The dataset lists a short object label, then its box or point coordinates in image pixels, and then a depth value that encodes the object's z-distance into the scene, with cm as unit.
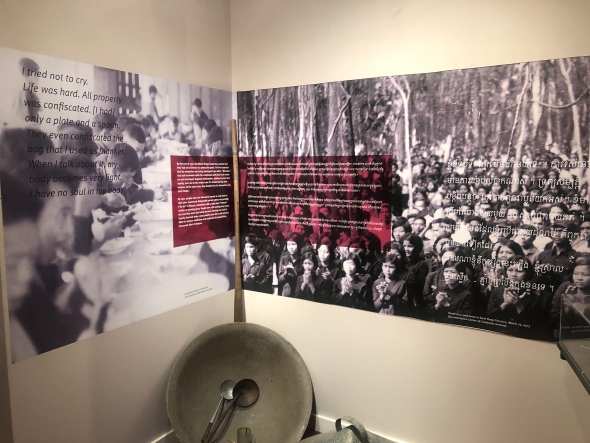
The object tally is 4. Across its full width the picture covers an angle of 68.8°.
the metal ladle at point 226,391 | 200
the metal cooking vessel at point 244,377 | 193
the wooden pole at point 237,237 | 220
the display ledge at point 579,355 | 122
